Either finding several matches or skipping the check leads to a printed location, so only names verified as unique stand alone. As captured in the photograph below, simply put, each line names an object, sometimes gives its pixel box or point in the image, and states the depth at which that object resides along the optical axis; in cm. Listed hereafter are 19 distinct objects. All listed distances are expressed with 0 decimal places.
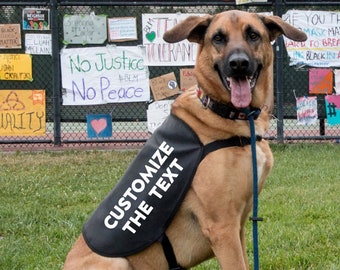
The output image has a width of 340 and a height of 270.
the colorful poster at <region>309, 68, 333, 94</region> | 938
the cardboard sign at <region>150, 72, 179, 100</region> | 916
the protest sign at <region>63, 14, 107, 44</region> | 914
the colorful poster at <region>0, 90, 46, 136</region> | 908
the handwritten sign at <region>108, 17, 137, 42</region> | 914
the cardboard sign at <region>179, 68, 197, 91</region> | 912
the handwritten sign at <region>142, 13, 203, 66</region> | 912
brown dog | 295
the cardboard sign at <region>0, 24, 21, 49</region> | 914
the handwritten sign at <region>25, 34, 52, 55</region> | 921
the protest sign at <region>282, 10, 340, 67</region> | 935
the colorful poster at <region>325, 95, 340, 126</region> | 938
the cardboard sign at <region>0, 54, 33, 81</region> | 907
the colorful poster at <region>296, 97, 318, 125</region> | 944
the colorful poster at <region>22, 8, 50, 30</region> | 920
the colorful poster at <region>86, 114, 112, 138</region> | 929
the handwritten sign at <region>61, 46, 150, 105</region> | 918
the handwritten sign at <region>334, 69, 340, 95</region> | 934
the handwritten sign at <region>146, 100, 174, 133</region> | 915
